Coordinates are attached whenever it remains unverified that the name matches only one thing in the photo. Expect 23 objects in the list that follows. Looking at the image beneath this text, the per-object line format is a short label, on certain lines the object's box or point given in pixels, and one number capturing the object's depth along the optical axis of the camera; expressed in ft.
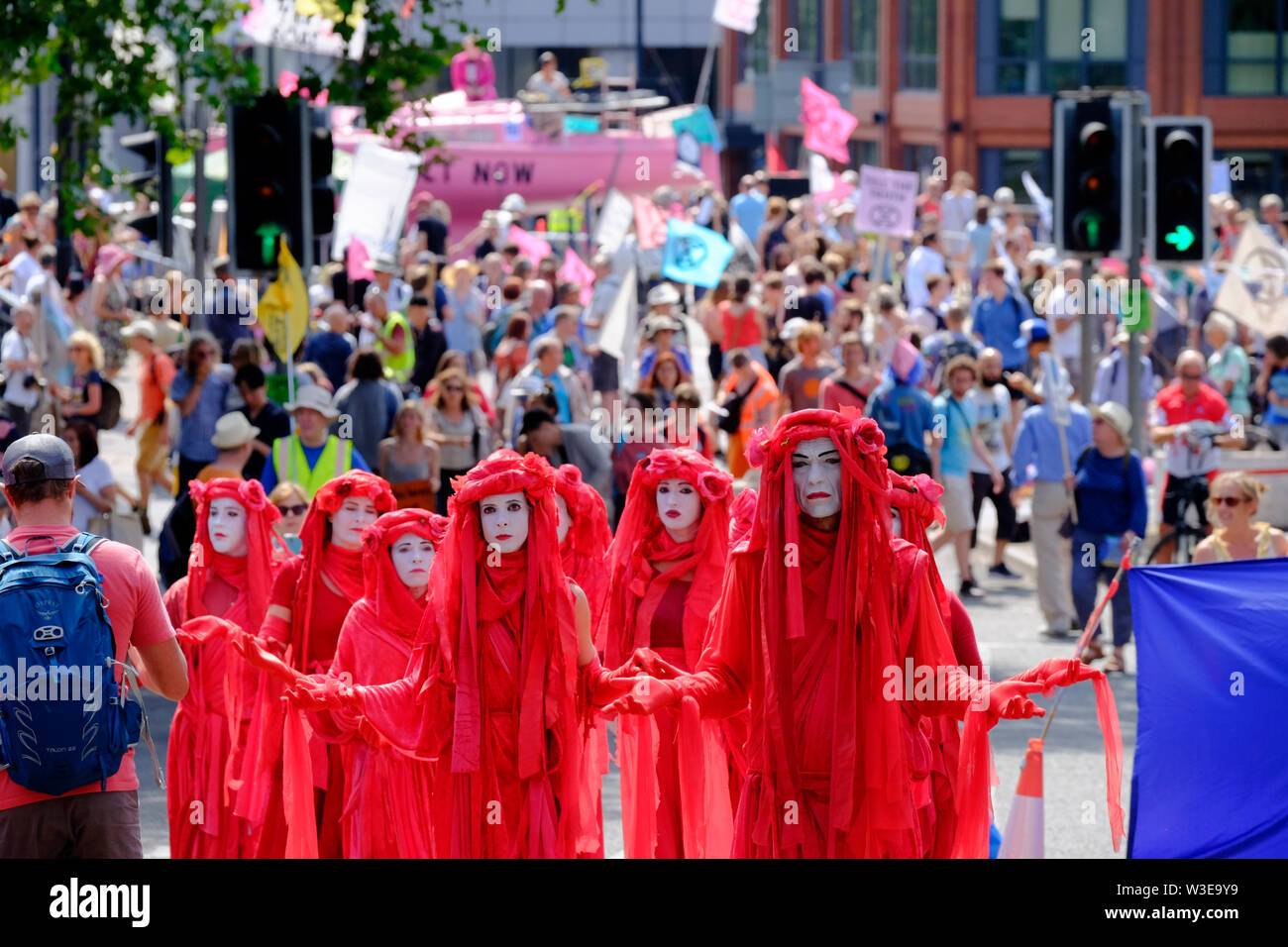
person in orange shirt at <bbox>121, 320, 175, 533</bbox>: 52.80
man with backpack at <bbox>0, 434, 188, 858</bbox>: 19.07
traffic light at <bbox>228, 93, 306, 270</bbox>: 42.96
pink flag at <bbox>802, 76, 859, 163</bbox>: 89.71
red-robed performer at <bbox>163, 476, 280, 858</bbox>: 25.91
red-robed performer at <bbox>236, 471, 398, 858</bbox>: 24.21
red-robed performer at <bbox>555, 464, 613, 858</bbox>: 28.99
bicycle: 45.32
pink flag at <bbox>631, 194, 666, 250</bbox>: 71.46
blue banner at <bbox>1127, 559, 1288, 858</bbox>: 22.34
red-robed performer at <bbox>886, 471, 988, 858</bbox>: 22.41
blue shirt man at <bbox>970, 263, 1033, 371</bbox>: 66.49
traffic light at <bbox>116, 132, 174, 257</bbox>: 55.67
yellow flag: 43.45
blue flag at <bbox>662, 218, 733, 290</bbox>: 67.56
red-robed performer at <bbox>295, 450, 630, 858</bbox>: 21.58
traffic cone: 21.86
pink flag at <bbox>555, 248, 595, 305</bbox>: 73.92
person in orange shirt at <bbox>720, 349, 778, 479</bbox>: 51.80
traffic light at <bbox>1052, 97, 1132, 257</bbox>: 45.68
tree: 45.57
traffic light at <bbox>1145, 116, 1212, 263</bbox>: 45.55
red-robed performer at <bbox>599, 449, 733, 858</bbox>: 24.70
